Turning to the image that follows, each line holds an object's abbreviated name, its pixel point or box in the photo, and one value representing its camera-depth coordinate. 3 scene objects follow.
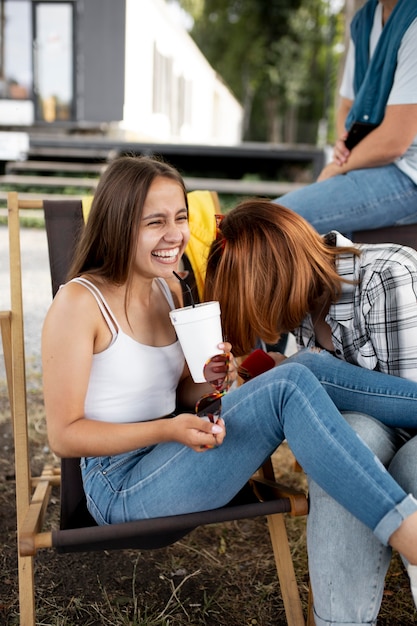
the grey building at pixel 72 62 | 12.27
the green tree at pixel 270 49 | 26.31
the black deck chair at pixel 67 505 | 1.79
